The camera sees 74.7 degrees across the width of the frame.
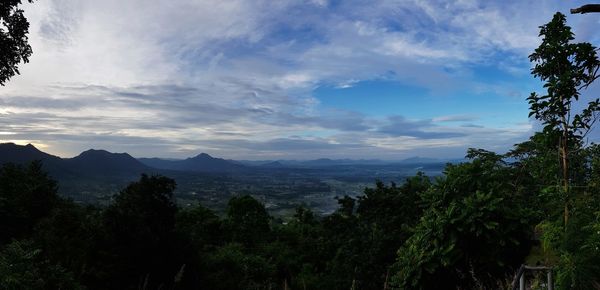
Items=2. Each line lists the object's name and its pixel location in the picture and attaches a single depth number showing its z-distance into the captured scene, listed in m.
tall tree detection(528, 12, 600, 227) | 5.52
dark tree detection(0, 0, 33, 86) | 9.01
